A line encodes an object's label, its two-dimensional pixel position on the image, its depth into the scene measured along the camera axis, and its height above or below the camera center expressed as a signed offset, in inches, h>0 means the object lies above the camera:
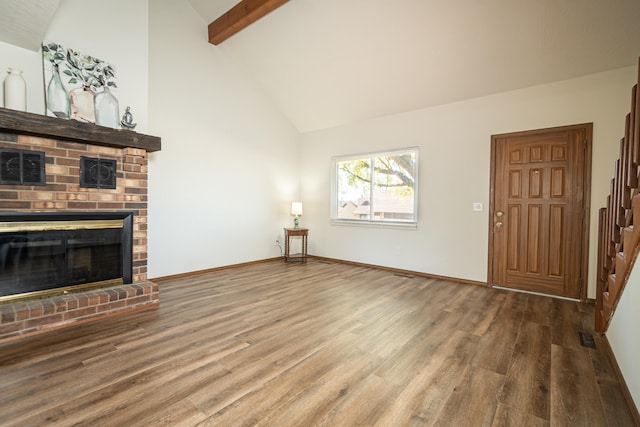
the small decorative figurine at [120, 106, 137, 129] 117.6 +34.0
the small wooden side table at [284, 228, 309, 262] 219.1 -26.2
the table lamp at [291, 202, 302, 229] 227.6 -1.0
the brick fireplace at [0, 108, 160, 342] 93.8 +3.5
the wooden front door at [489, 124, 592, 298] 136.0 +1.5
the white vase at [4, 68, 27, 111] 94.3 +36.6
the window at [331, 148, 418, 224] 190.2 +15.7
